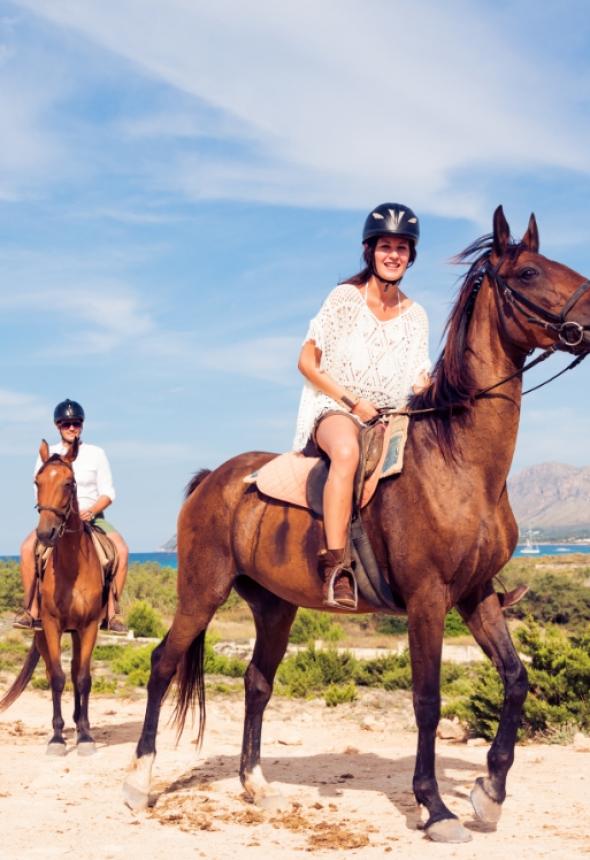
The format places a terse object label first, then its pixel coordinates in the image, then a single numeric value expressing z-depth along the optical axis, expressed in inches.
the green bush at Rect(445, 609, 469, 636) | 1024.2
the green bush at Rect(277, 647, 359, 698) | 613.0
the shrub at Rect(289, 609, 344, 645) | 928.3
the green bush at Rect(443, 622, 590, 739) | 407.5
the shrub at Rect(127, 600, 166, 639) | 939.5
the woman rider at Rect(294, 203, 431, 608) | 247.8
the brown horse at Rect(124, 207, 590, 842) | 220.7
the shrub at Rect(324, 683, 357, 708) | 554.9
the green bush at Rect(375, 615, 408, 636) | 1187.6
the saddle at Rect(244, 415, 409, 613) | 234.4
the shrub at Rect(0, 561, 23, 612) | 1223.5
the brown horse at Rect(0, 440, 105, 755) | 365.4
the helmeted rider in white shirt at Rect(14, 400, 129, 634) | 390.6
